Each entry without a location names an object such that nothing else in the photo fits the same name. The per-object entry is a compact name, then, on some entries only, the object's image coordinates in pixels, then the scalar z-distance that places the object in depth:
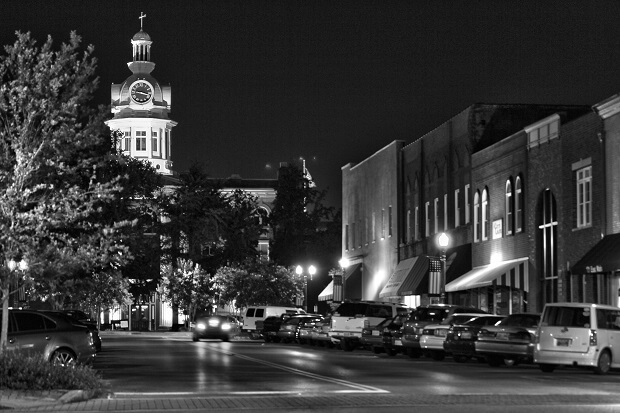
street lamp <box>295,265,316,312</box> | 71.94
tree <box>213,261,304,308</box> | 92.88
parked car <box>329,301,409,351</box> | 46.16
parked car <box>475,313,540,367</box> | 33.53
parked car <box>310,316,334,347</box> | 51.41
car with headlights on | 62.72
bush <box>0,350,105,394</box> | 21.28
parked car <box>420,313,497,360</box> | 37.97
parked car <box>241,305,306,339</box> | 65.19
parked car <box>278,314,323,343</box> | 56.31
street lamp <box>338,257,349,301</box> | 77.88
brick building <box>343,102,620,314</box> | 42.28
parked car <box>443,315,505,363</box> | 35.53
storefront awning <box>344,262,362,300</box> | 77.88
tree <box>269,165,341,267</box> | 116.69
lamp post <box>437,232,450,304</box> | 48.72
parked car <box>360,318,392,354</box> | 42.72
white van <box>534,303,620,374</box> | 30.67
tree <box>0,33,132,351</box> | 25.28
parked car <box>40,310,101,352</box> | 39.44
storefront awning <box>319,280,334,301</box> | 84.79
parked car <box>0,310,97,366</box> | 28.34
